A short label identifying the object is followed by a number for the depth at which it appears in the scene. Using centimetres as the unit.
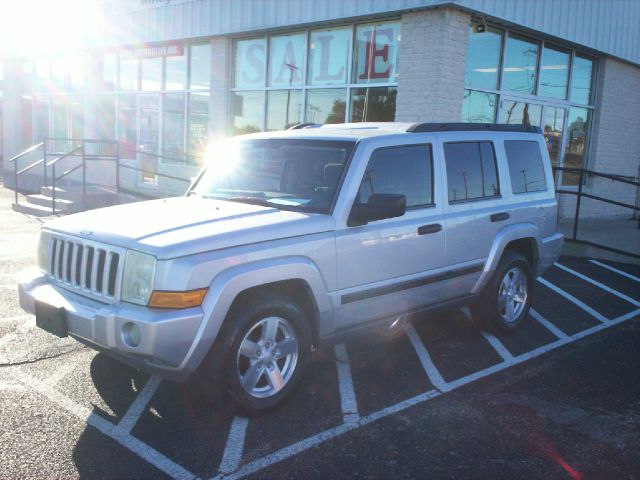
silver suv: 368
